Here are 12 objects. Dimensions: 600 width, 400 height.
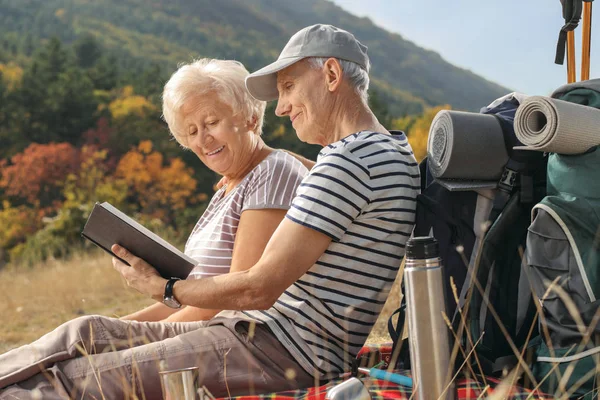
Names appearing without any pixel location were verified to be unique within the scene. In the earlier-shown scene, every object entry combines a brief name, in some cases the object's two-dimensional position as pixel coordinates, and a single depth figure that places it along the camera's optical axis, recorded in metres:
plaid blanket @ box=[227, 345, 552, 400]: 2.03
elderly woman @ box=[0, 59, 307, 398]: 2.29
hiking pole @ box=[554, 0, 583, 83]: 2.64
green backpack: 1.91
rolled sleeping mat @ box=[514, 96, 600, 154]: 1.85
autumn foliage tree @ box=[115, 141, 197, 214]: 25.94
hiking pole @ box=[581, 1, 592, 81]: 2.79
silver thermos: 1.78
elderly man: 2.11
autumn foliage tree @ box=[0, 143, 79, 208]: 26.08
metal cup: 1.59
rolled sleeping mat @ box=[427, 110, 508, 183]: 2.12
